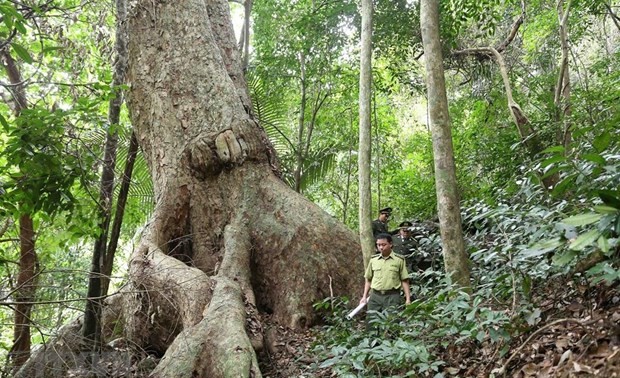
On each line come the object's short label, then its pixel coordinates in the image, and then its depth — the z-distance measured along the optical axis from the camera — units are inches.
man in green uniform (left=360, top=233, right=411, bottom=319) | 228.2
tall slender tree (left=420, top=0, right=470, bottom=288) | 196.5
